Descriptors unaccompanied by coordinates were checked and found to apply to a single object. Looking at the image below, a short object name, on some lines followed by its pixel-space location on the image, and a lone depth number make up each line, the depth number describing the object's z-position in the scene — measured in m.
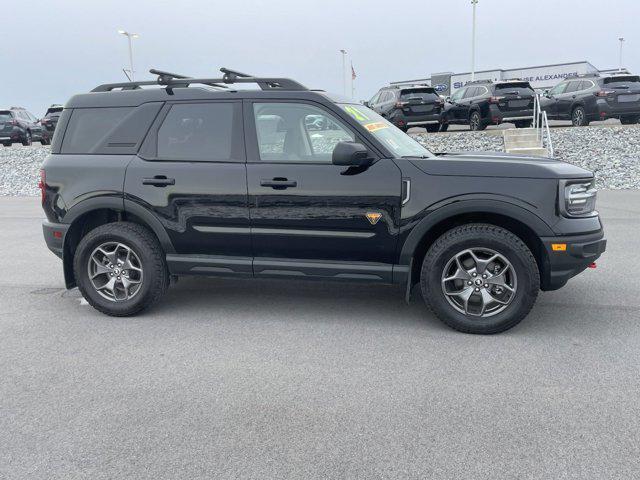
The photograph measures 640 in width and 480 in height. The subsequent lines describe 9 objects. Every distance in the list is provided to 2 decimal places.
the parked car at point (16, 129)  25.69
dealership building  40.50
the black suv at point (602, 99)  17.91
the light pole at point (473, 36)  43.92
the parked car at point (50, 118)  24.47
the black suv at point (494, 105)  19.05
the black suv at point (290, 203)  4.27
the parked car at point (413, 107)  19.58
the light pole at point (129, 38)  45.63
